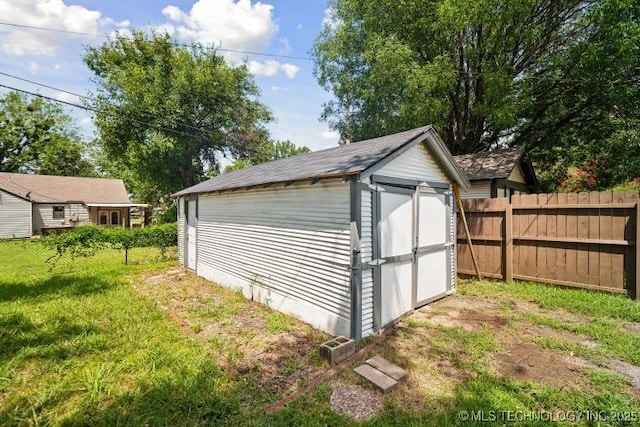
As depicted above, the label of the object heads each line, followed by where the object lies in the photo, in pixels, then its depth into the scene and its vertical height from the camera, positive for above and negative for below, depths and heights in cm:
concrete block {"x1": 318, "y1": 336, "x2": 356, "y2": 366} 373 -188
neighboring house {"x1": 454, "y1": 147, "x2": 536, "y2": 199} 1047 +131
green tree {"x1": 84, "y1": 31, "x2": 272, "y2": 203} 2036 +756
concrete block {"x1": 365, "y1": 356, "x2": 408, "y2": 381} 341 -197
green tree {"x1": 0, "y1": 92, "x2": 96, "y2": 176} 2638 +694
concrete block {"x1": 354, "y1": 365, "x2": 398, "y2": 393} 320 -198
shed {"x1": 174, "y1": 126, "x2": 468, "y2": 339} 436 -46
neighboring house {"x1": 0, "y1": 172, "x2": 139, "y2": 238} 1875 +46
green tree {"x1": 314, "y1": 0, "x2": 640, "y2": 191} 919 +508
